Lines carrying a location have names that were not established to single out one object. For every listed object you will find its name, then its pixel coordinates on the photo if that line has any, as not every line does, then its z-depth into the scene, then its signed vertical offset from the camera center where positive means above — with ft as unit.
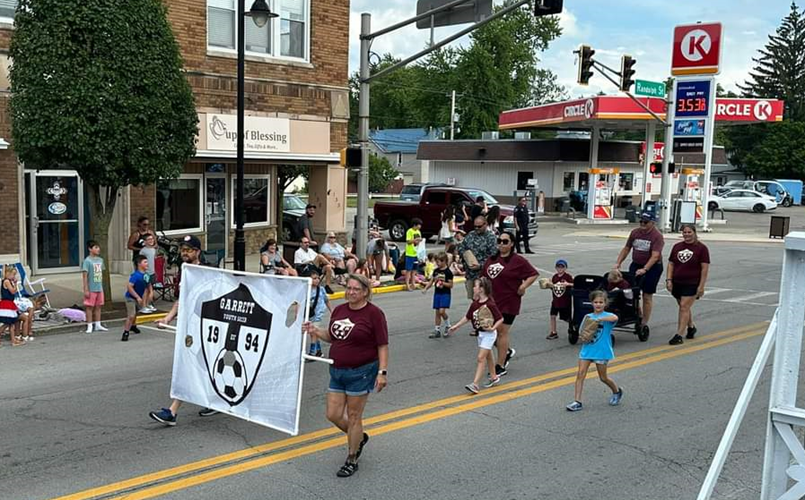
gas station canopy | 123.24 +12.42
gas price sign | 111.34 +13.02
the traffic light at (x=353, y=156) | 57.31 +1.73
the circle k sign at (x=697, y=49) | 110.73 +19.92
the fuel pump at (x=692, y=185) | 125.70 +0.83
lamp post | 44.80 +4.78
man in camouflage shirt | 39.22 -3.08
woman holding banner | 21.02 -4.80
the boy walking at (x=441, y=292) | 38.58 -5.39
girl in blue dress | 27.09 -5.66
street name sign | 123.85 +15.94
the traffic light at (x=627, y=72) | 89.35 +13.13
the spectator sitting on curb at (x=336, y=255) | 53.88 -5.24
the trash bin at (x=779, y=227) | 104.47 -4.56
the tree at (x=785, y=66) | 262.47 +42.61
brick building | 55.31 +2.51
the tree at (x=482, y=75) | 245.24 +35.31
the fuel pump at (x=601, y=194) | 132.77 -1.18
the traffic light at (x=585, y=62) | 85.73 +13.63
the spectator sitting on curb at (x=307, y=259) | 48.08 -4.95
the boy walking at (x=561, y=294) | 37.80 -5.25
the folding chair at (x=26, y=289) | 41.41 -6.38
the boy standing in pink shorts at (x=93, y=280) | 39.88 -5.45
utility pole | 222.67 +19.37
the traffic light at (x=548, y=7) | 48.73 +11.06
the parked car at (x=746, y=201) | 172.04 -2.17
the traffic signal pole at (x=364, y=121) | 57.93 +4.46
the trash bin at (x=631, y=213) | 133.49 -4.29
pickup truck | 89.45 -3.22
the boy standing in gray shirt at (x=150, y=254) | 45.24 -4.65
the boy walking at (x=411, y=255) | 57.67 -5.40
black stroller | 37.01 -5.53
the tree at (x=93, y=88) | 40.34 +4.42
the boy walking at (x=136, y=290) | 38.83 -5.85
